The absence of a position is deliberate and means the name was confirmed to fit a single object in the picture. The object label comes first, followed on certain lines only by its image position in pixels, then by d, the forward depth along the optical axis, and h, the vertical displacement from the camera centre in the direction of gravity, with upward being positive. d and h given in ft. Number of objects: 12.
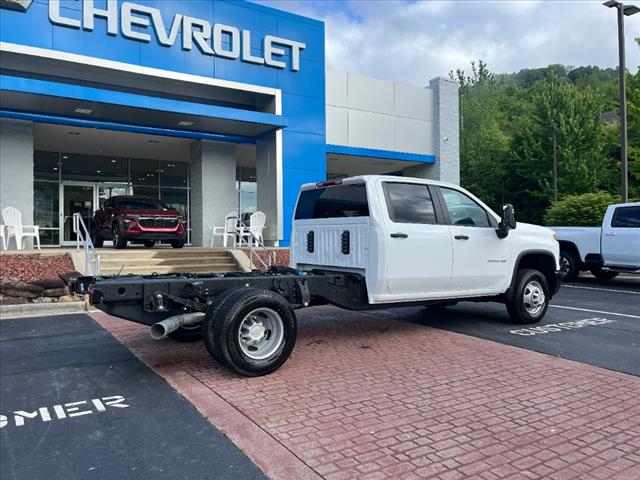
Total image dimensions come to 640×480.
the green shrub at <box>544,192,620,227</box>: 59.52 +3.54
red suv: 46.70 +2.15
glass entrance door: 64.64 +5.31
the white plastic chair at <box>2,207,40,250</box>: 43.78 +1.87
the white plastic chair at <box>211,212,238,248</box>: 53.67 +1.65
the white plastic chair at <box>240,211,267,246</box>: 52.67 +2.22
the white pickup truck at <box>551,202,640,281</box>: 39.22 -0.32
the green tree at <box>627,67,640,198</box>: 67.62 +18.10
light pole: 49.60 +16.75
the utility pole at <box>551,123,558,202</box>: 91.73 +16.02
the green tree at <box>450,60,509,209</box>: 126.93 +29.79
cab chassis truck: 16.39 -1.24
